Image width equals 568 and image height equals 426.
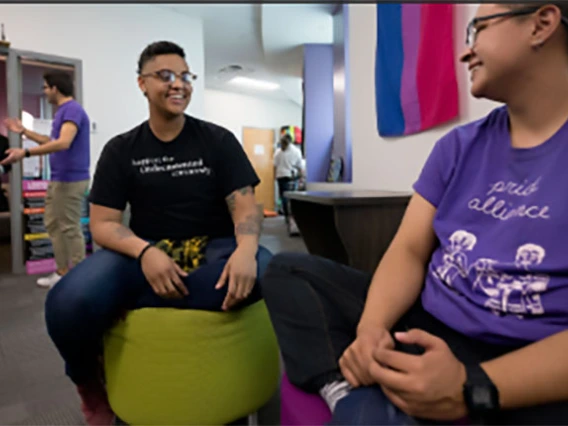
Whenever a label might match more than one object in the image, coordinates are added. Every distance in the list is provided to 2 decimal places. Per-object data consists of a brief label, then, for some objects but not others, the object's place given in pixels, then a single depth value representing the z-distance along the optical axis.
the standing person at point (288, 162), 6.34
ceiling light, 7.35
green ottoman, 0.96
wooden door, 8.46
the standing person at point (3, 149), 2.87
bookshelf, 3.12
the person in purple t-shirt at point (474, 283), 0.50
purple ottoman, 0.65
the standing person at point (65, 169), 2.48
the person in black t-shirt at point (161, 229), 0.96
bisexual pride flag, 1.46
